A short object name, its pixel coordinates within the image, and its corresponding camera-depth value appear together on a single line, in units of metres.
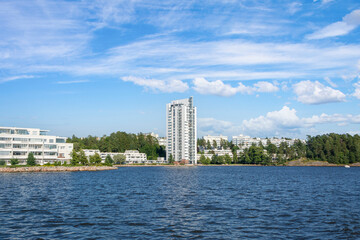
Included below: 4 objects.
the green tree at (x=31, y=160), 144.38
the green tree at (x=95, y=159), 185.81
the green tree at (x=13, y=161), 142.56
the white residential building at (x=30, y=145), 148.00
